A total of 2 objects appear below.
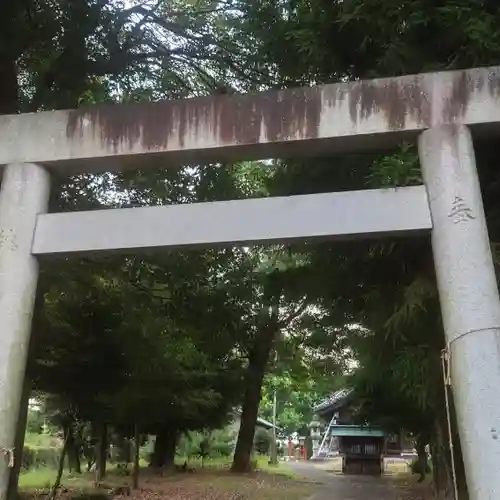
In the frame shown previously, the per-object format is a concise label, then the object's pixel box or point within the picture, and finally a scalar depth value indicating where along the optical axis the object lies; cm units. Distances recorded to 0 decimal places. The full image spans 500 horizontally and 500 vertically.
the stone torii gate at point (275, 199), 406
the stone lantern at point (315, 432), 4170
